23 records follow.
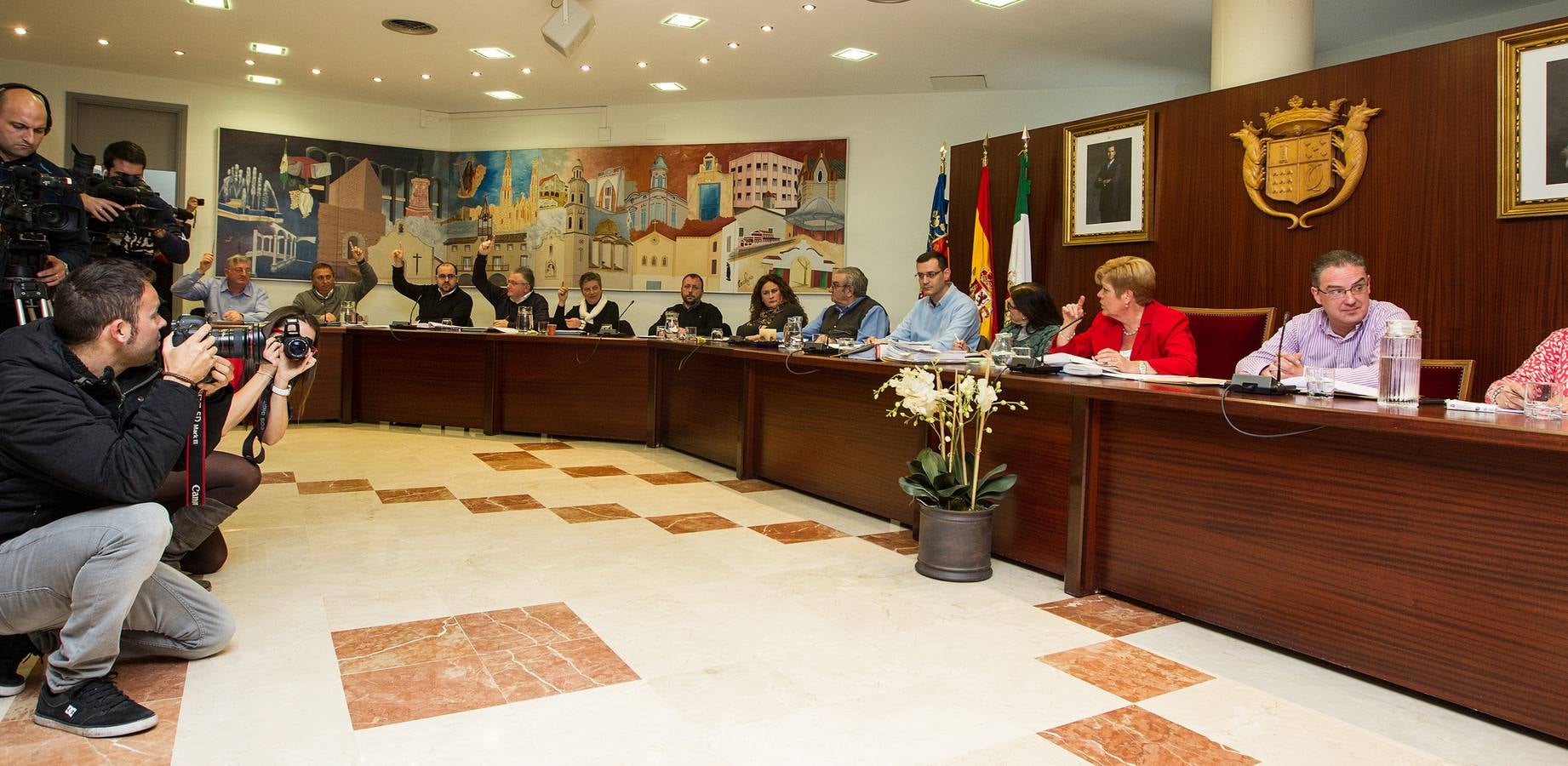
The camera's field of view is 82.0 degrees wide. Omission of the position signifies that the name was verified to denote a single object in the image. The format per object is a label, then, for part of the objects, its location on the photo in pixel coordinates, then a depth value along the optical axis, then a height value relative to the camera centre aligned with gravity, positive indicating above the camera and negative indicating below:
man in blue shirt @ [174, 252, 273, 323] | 6.24 +0.54
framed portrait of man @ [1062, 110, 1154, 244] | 5.26 +1.29
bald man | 2.75 +0.68
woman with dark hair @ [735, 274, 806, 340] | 6.45 +0.57
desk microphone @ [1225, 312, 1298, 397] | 2.44 +0.03
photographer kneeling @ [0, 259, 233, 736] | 1.72 -0.22
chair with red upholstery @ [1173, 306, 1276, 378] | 4.16 +0.29
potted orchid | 2.98 -0.33
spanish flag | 6.19 +0.86
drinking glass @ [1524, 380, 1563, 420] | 2.03 +0.01
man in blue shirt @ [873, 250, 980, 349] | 4.90 +0.42
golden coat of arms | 4.26 +1.20
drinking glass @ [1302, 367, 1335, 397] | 2.41 +0.04
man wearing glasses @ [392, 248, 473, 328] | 7.22 +0.59
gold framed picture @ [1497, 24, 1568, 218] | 3.60 +1.14
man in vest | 5.62 +0.47
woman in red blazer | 3.63 +0.29
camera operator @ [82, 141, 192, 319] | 3.16 +0.48
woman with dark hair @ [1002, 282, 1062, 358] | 4.36 +0.38
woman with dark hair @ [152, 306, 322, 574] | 2.30 -0.18
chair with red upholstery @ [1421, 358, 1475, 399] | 3.25 +0.09
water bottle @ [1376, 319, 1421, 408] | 2.28 +0.09
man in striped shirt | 3.04 +0.26
